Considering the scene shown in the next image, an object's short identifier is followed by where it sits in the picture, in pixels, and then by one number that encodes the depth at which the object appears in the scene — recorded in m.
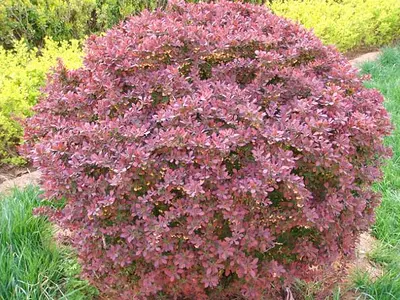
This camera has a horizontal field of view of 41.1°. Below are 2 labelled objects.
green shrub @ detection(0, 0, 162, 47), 4.87
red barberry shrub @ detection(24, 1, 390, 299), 1.94
